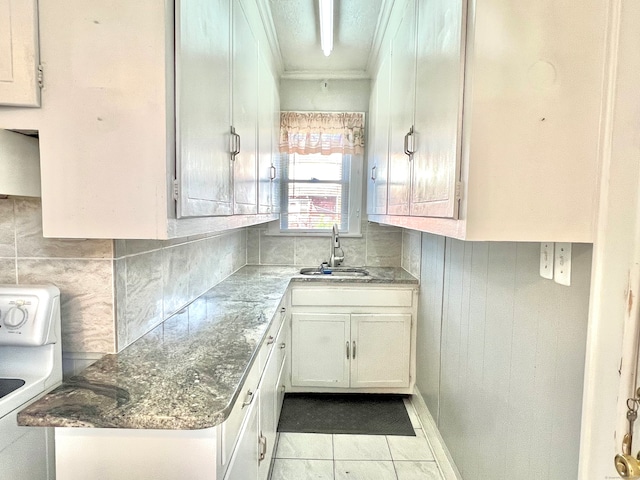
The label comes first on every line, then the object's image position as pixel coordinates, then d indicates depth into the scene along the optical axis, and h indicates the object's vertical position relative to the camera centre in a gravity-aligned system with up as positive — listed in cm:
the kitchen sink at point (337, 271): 303 -46
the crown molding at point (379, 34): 206 +121
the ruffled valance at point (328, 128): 312 +77
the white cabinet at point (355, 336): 261 -86
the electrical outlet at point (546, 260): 106 -11
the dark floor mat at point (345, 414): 230 -134
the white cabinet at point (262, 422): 114 -81
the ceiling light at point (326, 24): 185 +109
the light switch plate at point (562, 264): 99 -12
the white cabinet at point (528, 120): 85 +25
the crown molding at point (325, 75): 312 +124
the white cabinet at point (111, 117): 90 +24
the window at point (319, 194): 324 +21
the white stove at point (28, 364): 93 -44
